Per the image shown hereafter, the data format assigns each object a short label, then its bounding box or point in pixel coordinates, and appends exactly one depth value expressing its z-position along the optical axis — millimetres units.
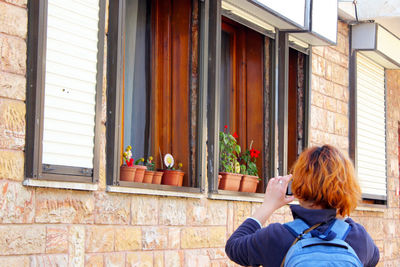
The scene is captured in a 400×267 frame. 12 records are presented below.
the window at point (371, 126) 9930
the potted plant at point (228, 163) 6871
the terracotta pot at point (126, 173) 5652
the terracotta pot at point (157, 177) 6020
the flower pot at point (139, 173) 5742
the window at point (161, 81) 6230
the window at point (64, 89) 4730
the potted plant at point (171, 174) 6195
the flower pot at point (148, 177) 5910
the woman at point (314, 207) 2727
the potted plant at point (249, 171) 7191
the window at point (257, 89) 7547
